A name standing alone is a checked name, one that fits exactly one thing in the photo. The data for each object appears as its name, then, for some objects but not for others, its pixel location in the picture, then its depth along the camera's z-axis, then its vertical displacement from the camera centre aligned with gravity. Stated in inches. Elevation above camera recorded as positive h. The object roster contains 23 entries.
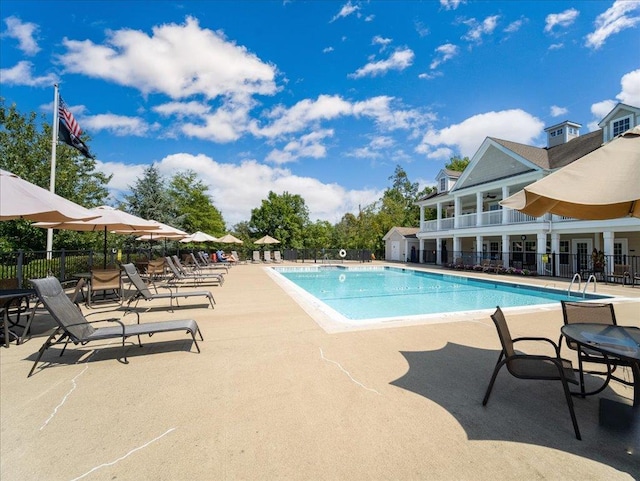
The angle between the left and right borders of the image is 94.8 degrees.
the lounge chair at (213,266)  818.5 -61.6
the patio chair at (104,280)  314.5 -38.6
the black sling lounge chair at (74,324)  158.9 -46.6
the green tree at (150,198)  1000.9 +161.2
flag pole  477.7 +199.6
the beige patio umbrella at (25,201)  166.7 +26.8
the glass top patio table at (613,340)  100.9 -36.1
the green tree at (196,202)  1544.0 +233.4
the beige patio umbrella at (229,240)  946.9 +16.6
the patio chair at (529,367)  104.5 -48.9
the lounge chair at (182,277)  442.5 -56.0
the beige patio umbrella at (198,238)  753.0 +18.6
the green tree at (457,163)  1715.1 +493.4
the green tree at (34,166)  629.0 +188.8
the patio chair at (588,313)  151.4 -34.5
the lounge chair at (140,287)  272.6 -40.0
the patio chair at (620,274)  537.0 -52.0
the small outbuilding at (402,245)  1245.7 +3.5
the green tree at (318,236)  1731.3 +56.5
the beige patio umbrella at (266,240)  1112.1 +19.7
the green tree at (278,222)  1686.8 +137.3
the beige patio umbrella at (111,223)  328.5 +24.9
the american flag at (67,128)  491.2 +200.6
